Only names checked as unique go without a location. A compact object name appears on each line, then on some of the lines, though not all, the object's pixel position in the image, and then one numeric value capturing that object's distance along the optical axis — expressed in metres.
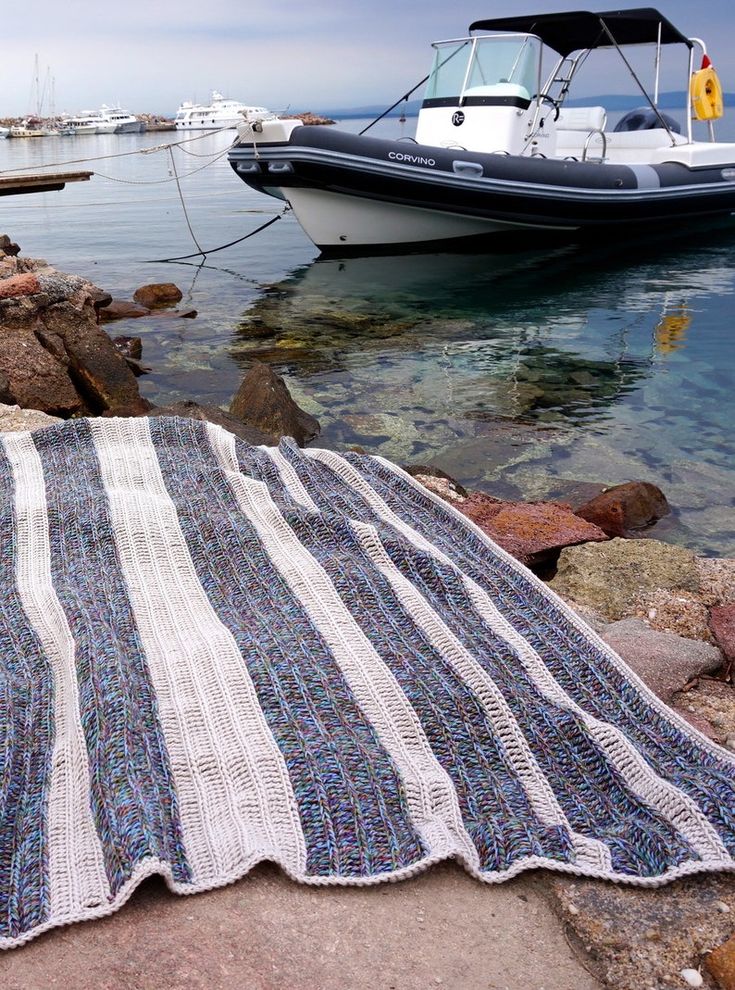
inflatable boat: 9.37
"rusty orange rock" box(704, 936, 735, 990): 1.24
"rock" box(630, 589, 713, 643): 2.45
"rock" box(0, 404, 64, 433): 3.59
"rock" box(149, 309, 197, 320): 8.29
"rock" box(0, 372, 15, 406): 4.59
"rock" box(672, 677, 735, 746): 1.90
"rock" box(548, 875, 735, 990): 1.27
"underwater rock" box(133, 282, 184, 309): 8.97
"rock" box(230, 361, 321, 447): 4.78
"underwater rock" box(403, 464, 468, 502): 3.46
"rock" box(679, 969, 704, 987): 1.25
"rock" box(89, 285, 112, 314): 6.92
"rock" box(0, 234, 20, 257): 10.46
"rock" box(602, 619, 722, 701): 2.06
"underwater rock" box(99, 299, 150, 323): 8.26
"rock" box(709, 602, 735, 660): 2.27
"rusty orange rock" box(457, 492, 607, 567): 2.95
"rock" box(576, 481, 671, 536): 3.76
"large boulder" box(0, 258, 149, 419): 4.88
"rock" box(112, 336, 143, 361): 6.83
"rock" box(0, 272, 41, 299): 5.36
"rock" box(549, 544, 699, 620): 2.66
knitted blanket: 1.43
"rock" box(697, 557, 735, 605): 2.68
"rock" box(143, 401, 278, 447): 4.08
